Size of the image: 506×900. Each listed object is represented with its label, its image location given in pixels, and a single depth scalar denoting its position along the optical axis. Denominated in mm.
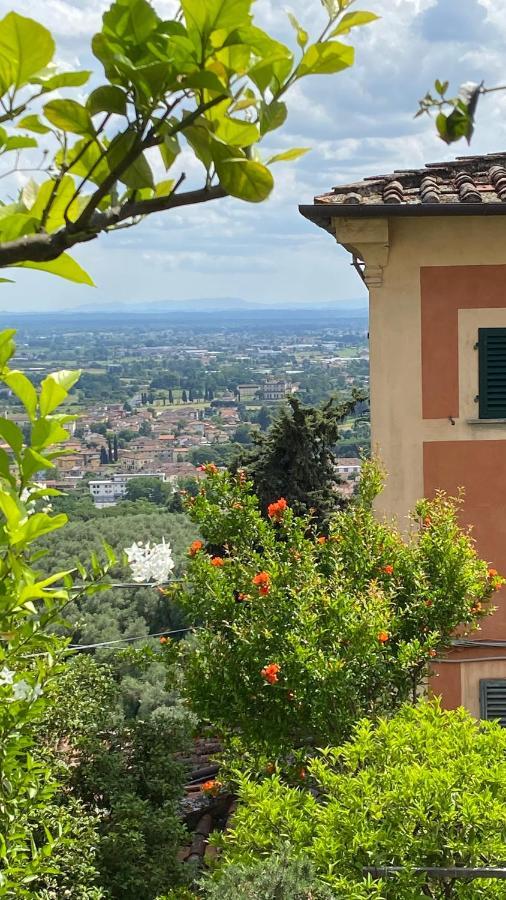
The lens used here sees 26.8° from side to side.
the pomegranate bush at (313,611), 5867
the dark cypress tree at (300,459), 13219
